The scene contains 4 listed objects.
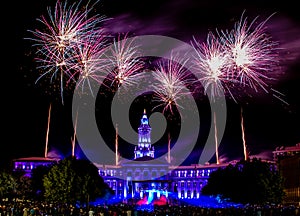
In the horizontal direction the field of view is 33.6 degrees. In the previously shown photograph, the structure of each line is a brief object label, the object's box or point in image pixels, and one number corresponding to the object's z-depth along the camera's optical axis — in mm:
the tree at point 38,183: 99738
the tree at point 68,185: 80500
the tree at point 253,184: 80812
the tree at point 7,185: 91438
